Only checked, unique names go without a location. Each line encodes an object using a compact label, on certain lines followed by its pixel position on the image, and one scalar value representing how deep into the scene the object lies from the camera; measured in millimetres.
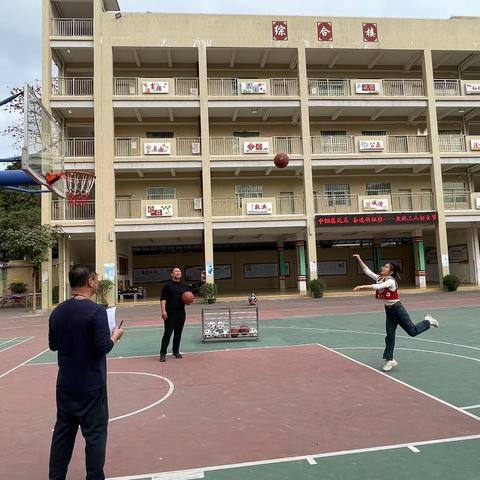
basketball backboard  7332
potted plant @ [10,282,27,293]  30141
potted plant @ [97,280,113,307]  23656
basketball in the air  19766
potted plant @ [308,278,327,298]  25156
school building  25453
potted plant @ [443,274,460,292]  25828
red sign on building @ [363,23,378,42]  27578
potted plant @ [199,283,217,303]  24297
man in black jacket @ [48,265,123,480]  3578
